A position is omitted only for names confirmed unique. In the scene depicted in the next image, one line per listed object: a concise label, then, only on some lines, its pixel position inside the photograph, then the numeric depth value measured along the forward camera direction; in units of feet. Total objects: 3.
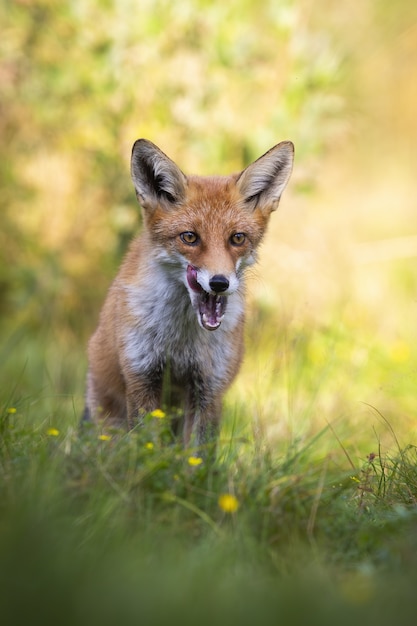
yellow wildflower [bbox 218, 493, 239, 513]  18.82
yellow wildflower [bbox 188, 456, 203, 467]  20.86
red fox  26.76
